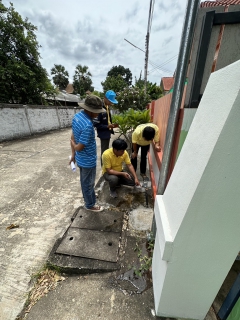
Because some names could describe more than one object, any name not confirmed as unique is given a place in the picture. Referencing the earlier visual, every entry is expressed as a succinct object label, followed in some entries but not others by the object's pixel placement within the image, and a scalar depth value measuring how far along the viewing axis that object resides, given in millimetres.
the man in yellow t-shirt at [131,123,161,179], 2750
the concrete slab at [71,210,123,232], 1996
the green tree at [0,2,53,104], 7734
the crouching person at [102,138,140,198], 2440
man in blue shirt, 1729
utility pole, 8973
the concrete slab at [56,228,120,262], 1613
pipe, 1052
